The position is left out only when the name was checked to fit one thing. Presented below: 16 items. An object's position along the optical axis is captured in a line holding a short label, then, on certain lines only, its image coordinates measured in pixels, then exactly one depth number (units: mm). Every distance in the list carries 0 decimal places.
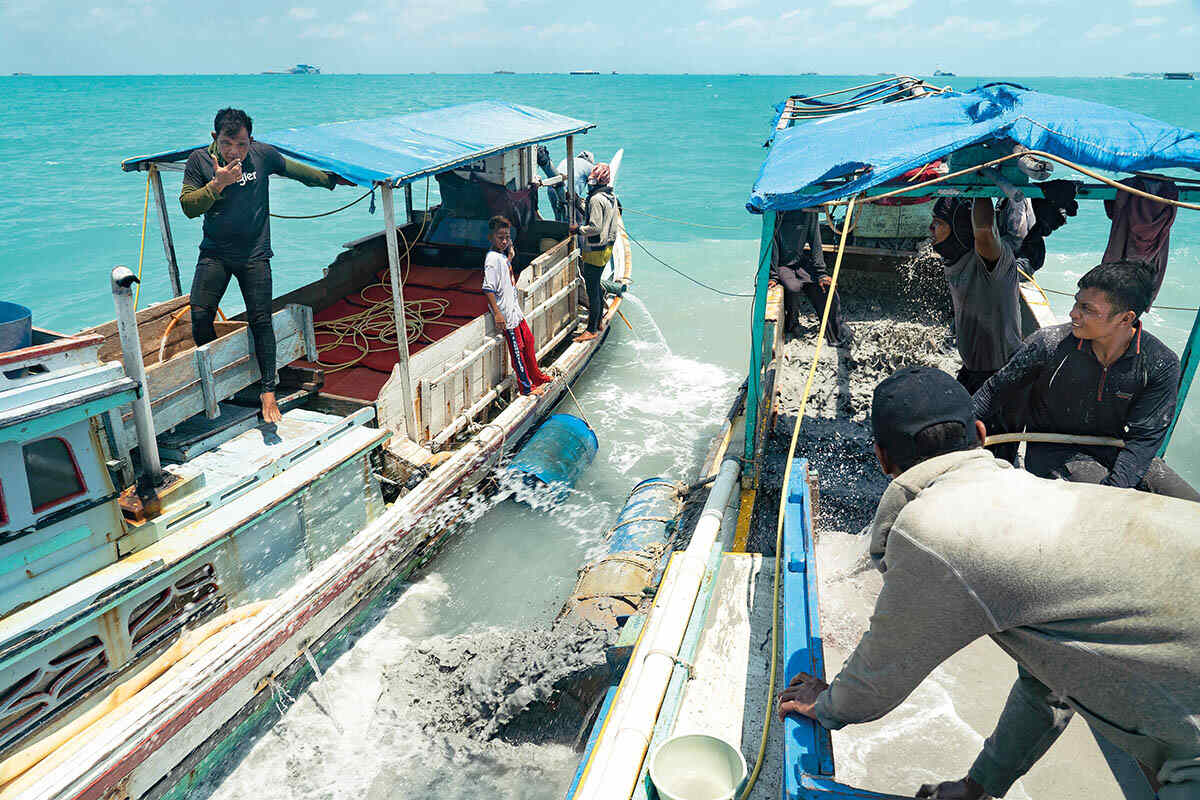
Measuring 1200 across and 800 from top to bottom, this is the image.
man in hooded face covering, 5016
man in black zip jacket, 3557
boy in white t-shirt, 8055
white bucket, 2811
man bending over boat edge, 1688
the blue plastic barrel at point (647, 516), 6445
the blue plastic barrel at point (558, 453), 8336
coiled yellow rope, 8133
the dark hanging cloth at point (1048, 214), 4648
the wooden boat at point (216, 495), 4043
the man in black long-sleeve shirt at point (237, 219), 5703
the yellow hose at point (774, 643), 2842
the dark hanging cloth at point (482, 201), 11000
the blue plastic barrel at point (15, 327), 3939
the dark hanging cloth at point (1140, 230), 4894
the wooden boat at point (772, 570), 2920
